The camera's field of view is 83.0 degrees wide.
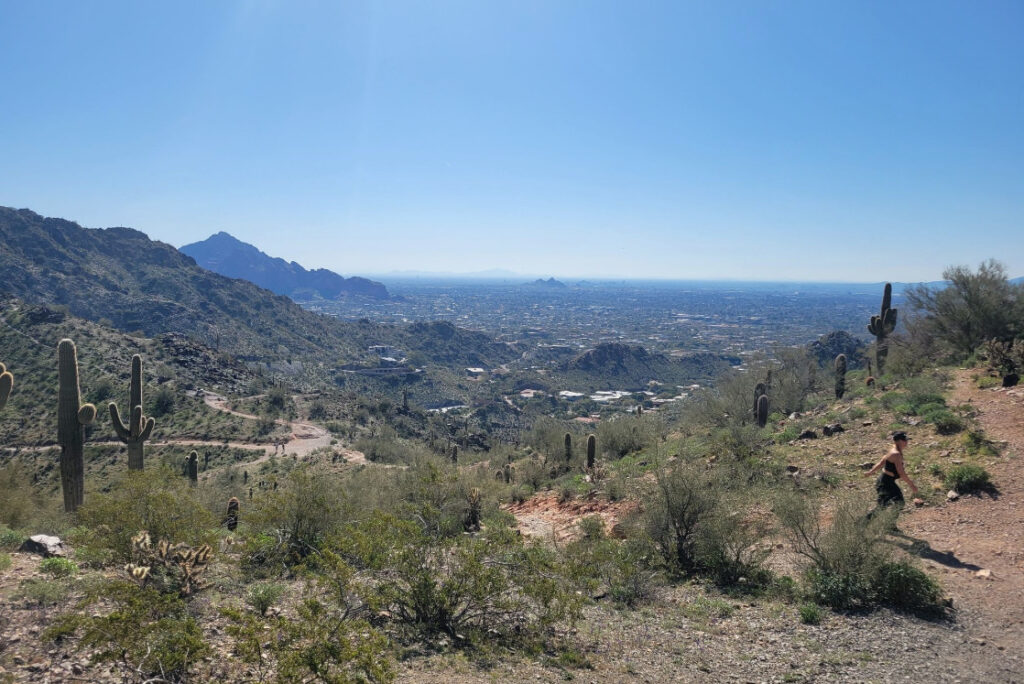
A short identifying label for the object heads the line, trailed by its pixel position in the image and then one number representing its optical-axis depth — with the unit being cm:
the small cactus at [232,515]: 1440
